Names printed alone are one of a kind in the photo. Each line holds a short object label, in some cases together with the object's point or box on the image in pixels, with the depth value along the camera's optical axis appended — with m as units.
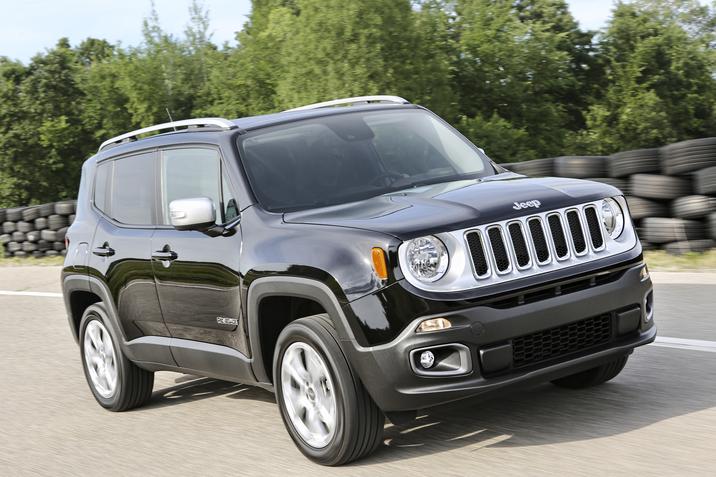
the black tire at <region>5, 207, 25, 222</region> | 19.50
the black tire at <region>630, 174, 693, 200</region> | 10.22
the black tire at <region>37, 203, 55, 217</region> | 18.66
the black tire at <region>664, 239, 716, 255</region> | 10.20
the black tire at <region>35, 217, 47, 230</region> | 18.94
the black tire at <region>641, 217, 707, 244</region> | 10.23
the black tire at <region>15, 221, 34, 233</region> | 19.26
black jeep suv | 4.52
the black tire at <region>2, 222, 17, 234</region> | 19.66
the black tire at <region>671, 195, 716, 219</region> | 10.03
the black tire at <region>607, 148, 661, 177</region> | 10.46
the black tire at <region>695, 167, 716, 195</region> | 9.90
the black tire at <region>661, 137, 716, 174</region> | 10.03
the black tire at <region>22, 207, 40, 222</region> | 19.14
